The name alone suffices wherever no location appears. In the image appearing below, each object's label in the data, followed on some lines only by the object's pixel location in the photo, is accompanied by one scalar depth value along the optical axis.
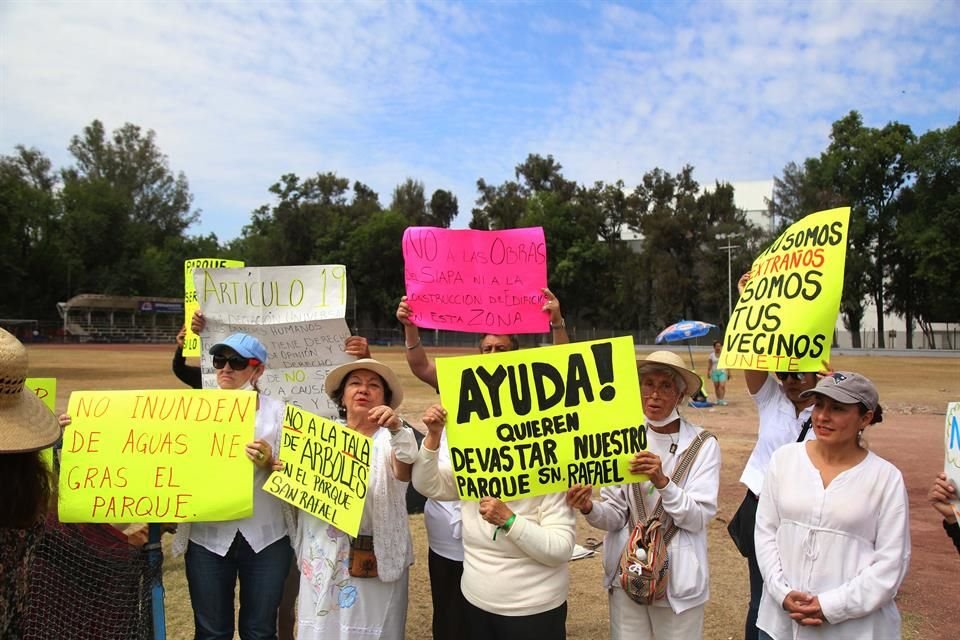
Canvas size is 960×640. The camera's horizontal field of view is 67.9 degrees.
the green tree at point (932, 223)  54.12
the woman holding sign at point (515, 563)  3.25
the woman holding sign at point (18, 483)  2.76
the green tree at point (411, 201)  78.31
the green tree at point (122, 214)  75.19
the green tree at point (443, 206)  80.50
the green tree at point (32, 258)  62.09
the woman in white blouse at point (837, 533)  3.01
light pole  58.14
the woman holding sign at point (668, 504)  3.38
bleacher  64.09
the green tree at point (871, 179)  58.59
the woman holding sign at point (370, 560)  3.57
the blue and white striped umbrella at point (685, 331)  22.02
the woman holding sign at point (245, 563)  3.79
